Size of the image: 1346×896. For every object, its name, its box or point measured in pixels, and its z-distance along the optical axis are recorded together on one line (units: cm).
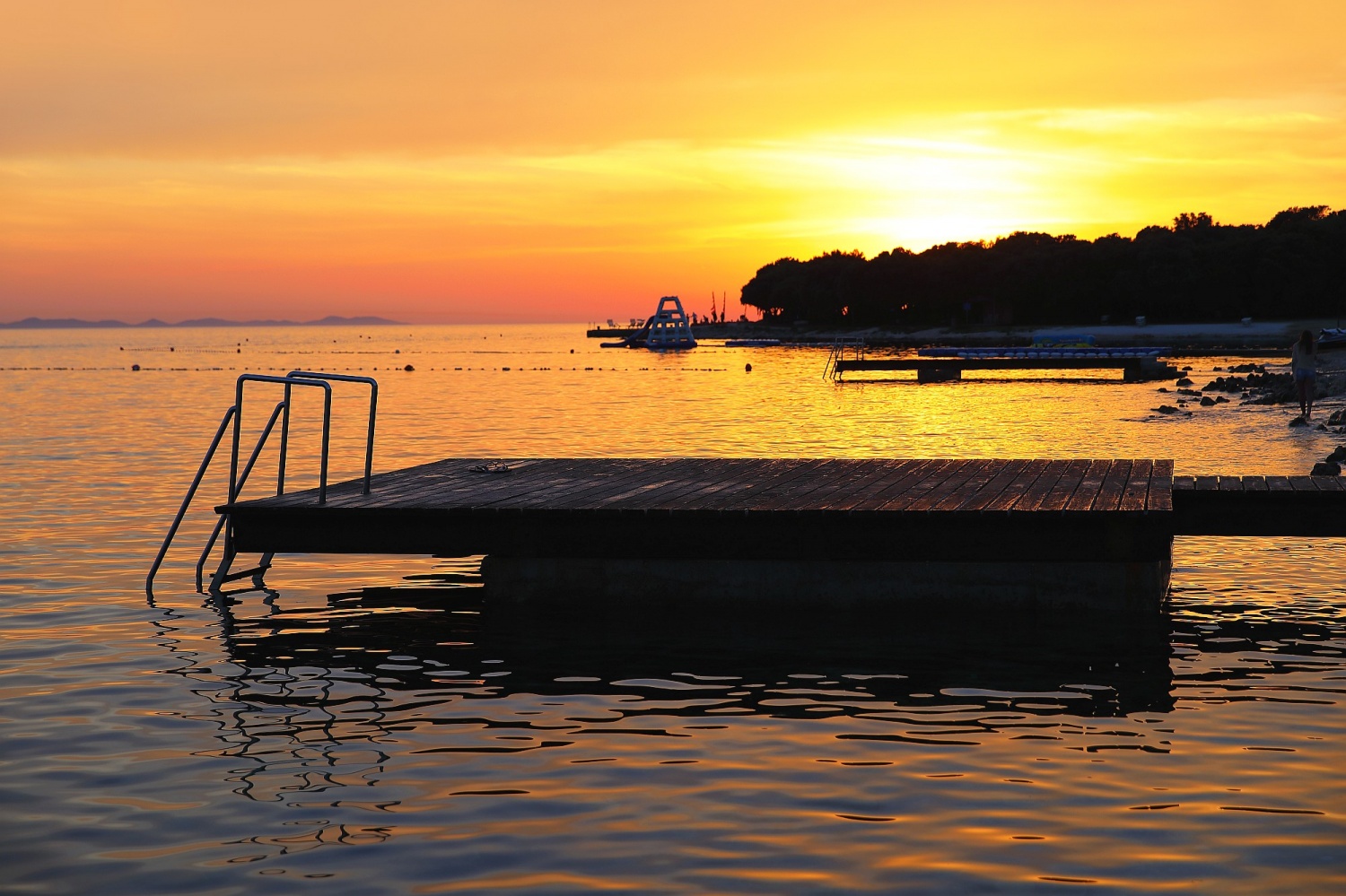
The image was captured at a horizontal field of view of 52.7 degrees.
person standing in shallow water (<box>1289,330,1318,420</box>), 2984
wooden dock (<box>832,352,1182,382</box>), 6606
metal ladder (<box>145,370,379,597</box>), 1282
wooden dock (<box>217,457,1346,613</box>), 1141
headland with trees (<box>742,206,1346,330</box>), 12025
